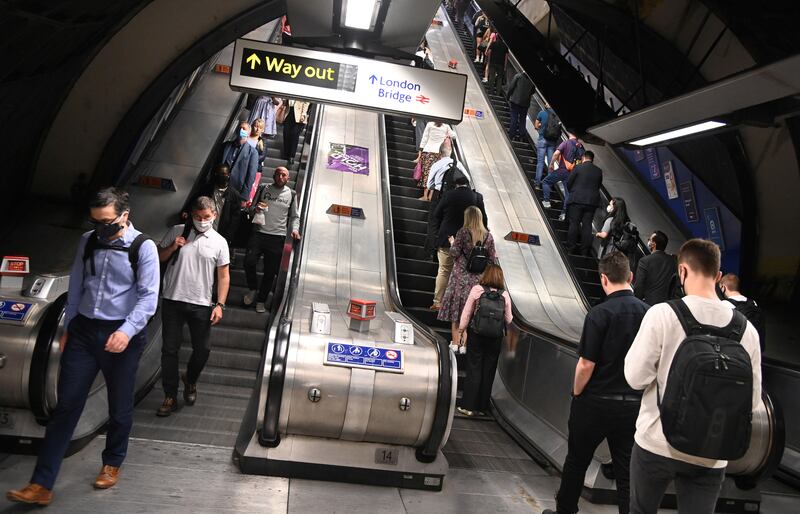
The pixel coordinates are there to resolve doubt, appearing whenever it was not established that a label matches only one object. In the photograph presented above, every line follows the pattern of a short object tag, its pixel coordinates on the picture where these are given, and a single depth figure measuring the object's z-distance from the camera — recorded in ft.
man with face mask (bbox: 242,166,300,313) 28.09
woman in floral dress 25.82
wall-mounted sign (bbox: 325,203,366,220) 35.22
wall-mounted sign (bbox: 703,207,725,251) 40.11
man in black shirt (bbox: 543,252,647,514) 13.15
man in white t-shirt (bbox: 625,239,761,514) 10.14
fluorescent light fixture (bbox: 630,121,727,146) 21.84
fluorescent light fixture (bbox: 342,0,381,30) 24.72
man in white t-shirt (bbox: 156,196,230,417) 19.44
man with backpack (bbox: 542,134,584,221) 42.93
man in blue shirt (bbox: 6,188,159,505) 13.50
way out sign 24.72
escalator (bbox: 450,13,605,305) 36.09
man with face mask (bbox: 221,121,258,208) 31.48
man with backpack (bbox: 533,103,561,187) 44.93
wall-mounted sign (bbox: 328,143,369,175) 41.19
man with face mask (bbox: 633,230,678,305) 26.73
